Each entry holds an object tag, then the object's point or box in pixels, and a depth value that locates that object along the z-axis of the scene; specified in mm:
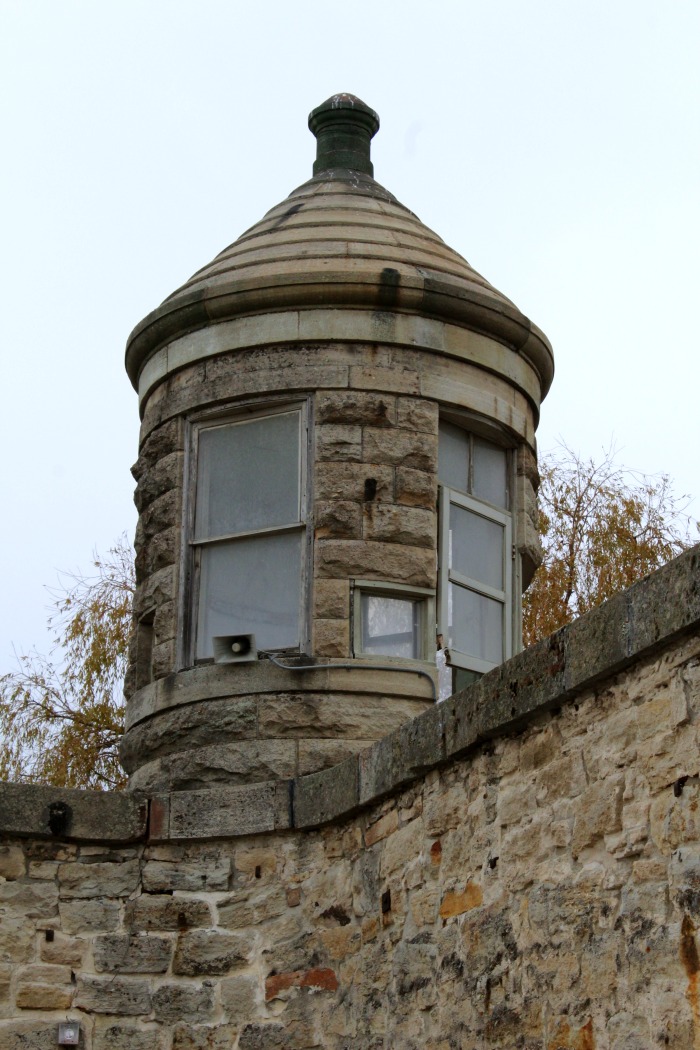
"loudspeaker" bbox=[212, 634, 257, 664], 8344
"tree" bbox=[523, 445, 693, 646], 16156
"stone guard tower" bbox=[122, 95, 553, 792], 8289
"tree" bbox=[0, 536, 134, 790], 15938
